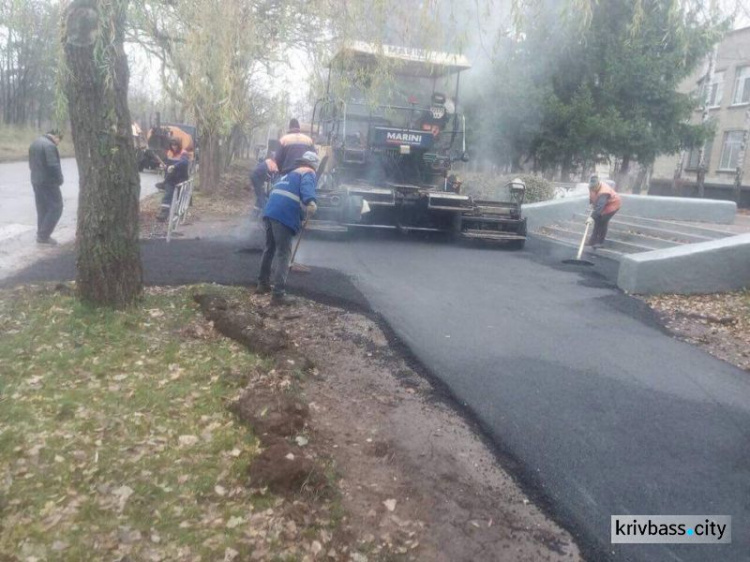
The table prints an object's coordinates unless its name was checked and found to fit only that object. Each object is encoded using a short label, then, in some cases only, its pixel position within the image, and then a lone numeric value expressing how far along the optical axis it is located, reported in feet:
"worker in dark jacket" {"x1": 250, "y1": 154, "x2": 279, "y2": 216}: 37.60
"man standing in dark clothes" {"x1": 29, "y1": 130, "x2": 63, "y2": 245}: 30.17
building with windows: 95.50
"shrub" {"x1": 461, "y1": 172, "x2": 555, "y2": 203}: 54.85
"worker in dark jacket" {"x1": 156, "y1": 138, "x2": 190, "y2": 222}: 38.86
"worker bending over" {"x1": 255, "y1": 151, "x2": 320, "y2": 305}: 22.63
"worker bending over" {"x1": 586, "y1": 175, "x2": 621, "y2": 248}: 39.24
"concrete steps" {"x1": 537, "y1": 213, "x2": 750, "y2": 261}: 38.60
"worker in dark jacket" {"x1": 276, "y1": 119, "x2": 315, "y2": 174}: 31.78
